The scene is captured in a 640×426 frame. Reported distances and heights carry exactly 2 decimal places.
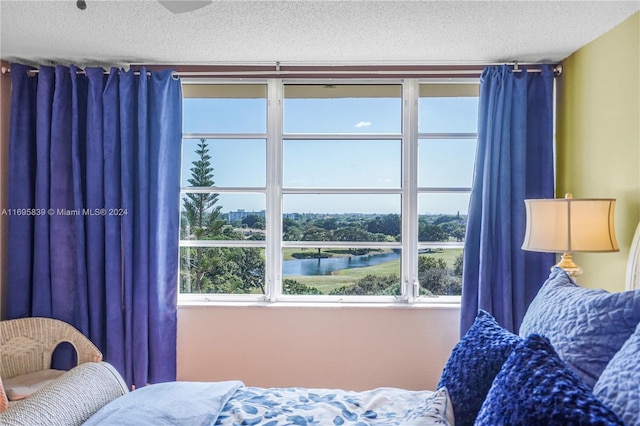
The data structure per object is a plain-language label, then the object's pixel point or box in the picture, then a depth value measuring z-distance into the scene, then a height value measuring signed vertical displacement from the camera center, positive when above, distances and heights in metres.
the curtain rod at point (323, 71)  2.97 +1.04
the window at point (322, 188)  3.11 +0.22
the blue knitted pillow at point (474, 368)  1.17 -0.44
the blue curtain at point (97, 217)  2.85 +0.01
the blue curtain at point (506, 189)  2.81 +0.19
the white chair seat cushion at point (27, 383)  2.33 -0.96
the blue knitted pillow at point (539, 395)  0.78 -0.36
